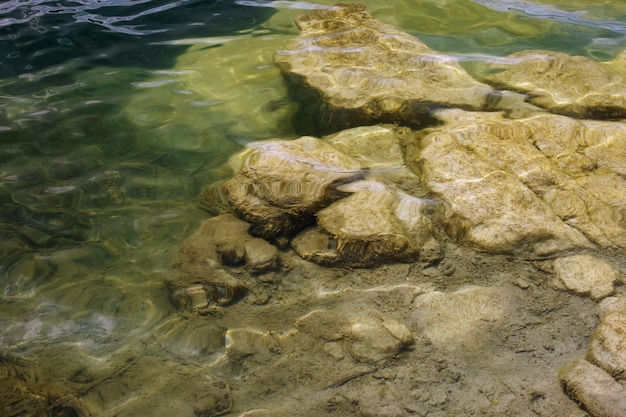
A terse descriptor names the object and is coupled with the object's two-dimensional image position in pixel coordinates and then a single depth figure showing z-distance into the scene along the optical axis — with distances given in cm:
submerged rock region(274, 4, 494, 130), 430
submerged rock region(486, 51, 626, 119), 433
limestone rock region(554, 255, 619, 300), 274
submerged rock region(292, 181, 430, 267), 300
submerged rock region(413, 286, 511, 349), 256
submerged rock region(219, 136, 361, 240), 324
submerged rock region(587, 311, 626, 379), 227
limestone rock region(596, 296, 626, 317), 261
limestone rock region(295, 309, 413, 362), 248
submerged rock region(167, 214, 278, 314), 281
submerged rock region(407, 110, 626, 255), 307
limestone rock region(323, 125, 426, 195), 357
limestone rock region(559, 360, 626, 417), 213
